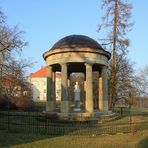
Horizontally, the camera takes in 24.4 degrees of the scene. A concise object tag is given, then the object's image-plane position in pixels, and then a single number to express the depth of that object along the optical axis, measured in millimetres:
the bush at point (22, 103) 40000
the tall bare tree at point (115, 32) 31547
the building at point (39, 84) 102612
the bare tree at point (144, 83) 53588
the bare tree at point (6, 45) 28750
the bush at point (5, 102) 38562
